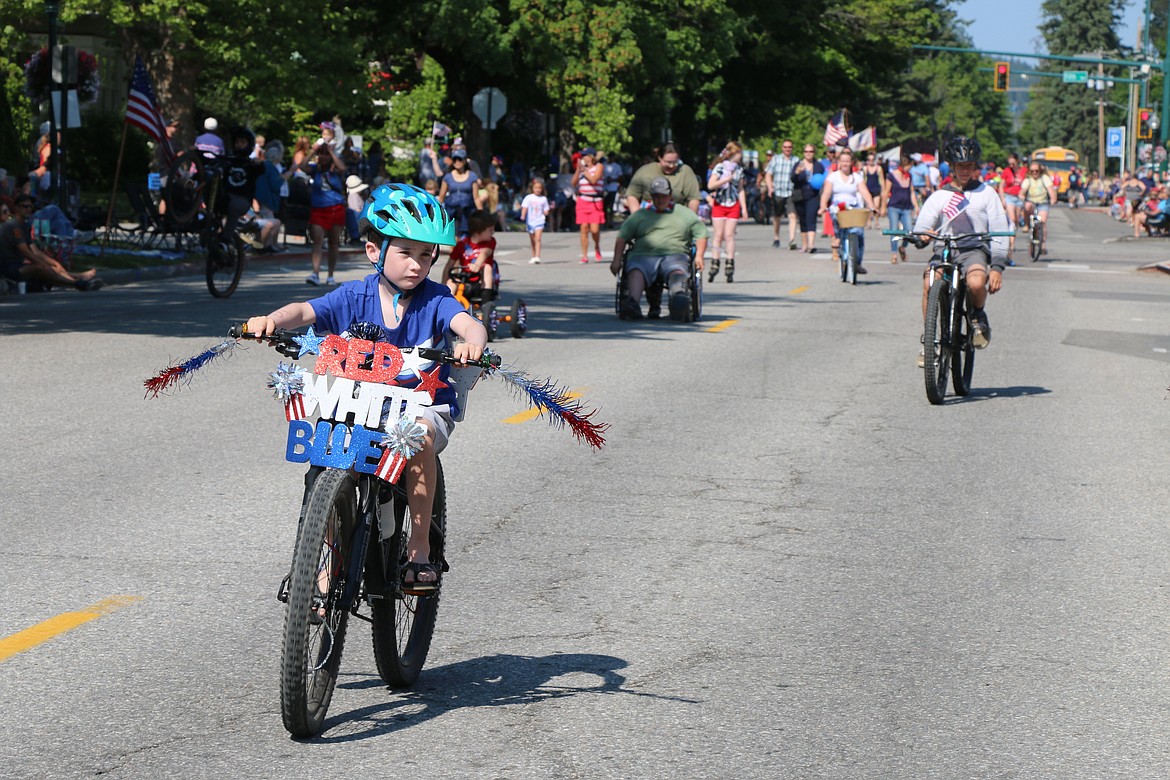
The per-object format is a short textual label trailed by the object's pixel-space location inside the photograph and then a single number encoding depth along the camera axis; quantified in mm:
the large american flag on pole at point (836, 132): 49938
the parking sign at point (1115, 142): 113188
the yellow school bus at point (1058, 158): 144250
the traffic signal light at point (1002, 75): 58247
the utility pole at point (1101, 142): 137300
